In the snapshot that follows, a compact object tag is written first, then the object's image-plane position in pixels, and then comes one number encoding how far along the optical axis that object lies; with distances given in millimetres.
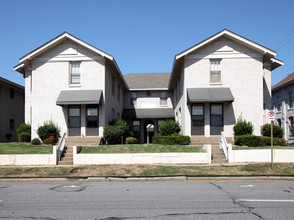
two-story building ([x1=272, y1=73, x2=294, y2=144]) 31266
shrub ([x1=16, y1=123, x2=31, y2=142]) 22047
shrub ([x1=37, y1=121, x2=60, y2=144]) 20531
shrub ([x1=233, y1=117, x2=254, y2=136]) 20109
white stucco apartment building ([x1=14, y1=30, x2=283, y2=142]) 20875
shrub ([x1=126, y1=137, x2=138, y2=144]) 22550
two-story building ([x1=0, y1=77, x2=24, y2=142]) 27172
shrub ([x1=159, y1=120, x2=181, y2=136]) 21361
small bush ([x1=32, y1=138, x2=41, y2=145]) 20469
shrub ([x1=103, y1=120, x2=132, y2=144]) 20297
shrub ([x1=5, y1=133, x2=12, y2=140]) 27609
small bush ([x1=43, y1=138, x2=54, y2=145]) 20250
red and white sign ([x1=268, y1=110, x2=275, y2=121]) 12500
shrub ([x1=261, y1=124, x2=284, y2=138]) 20047
